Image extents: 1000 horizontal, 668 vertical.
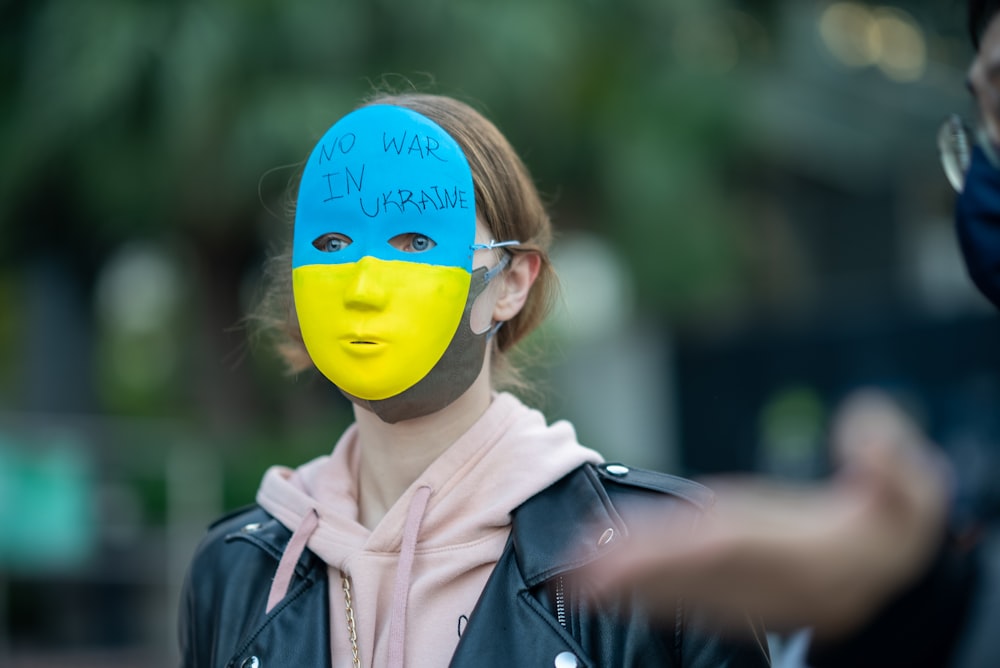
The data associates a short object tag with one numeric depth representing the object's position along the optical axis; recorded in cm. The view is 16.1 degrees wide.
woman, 245
